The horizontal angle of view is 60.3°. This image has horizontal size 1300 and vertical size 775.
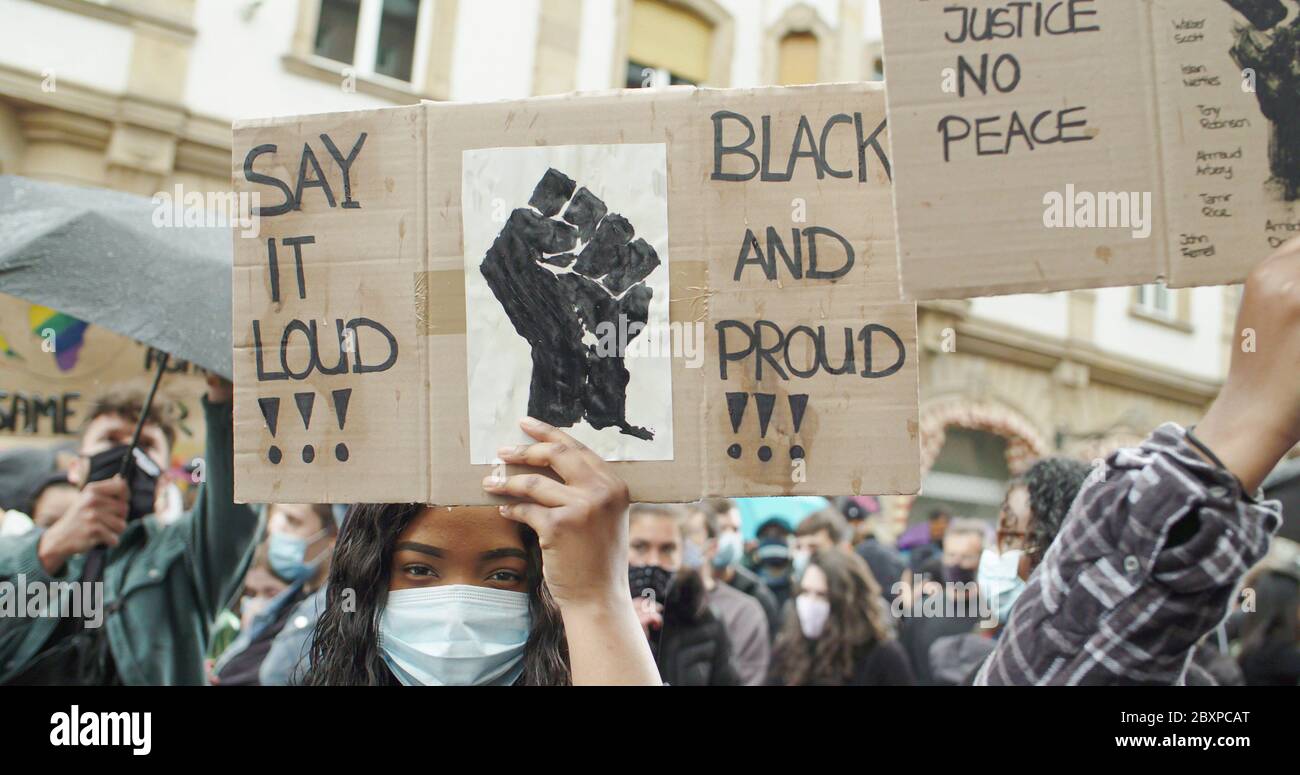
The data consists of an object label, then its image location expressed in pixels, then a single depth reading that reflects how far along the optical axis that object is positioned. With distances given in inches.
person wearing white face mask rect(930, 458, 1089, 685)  113.8
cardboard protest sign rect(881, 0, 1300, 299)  62.6
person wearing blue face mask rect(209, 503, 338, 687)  132.2
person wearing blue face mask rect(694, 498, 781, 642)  230.1
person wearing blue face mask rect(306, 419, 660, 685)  87.1
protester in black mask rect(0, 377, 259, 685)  126.3
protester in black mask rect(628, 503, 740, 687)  168.8
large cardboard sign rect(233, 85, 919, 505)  74.7
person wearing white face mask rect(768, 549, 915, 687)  201.2
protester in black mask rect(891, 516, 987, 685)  206.1
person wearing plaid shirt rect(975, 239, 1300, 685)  47.4
